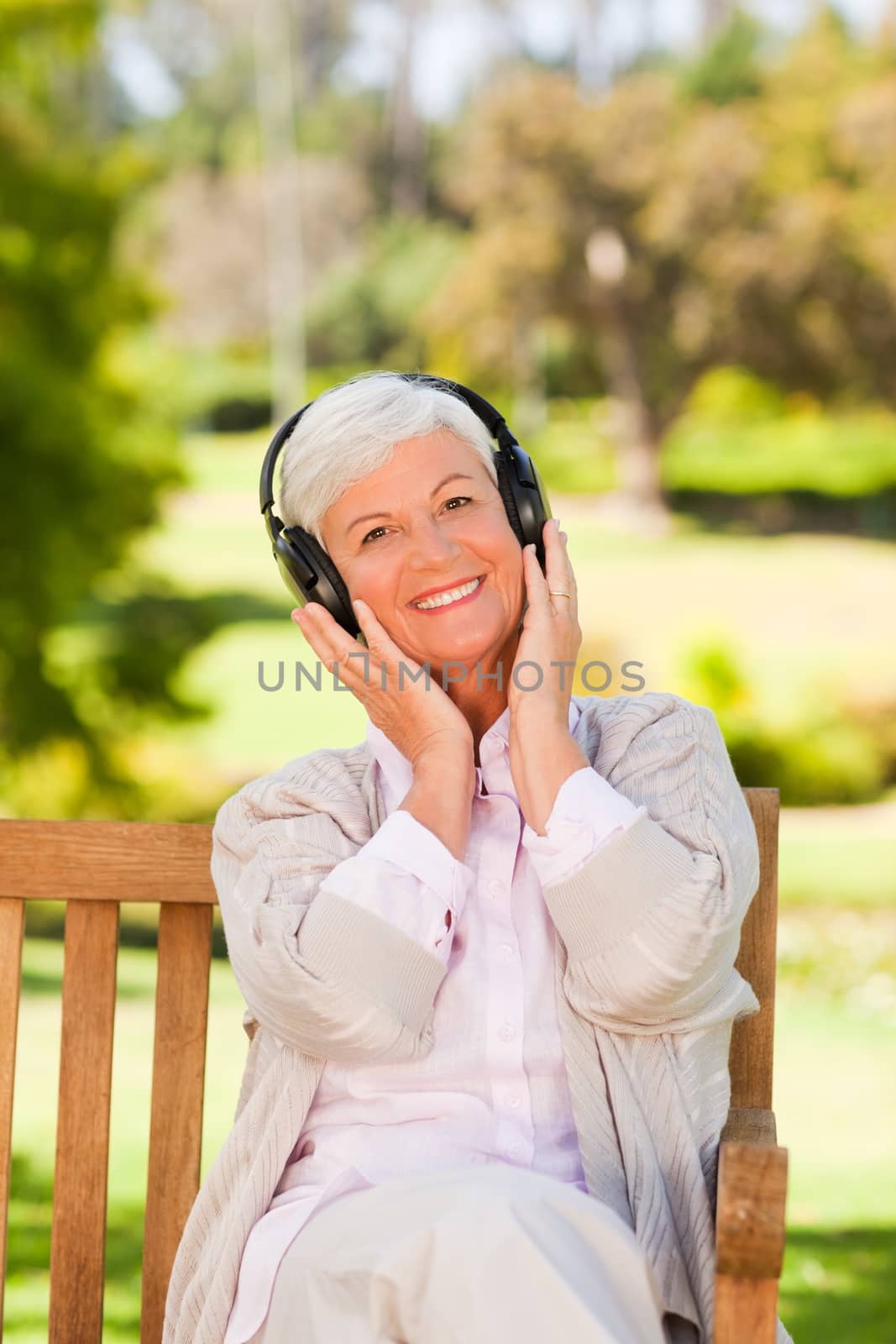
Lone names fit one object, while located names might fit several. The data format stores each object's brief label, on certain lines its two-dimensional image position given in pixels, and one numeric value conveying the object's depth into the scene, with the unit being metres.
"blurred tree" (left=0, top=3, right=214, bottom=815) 16.61
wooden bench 4.67
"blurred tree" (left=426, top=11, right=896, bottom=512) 36.34
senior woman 3.66
